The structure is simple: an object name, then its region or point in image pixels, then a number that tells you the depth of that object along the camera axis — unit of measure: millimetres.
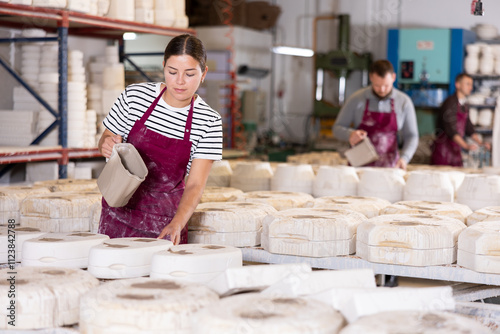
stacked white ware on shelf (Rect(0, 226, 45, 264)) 2246
